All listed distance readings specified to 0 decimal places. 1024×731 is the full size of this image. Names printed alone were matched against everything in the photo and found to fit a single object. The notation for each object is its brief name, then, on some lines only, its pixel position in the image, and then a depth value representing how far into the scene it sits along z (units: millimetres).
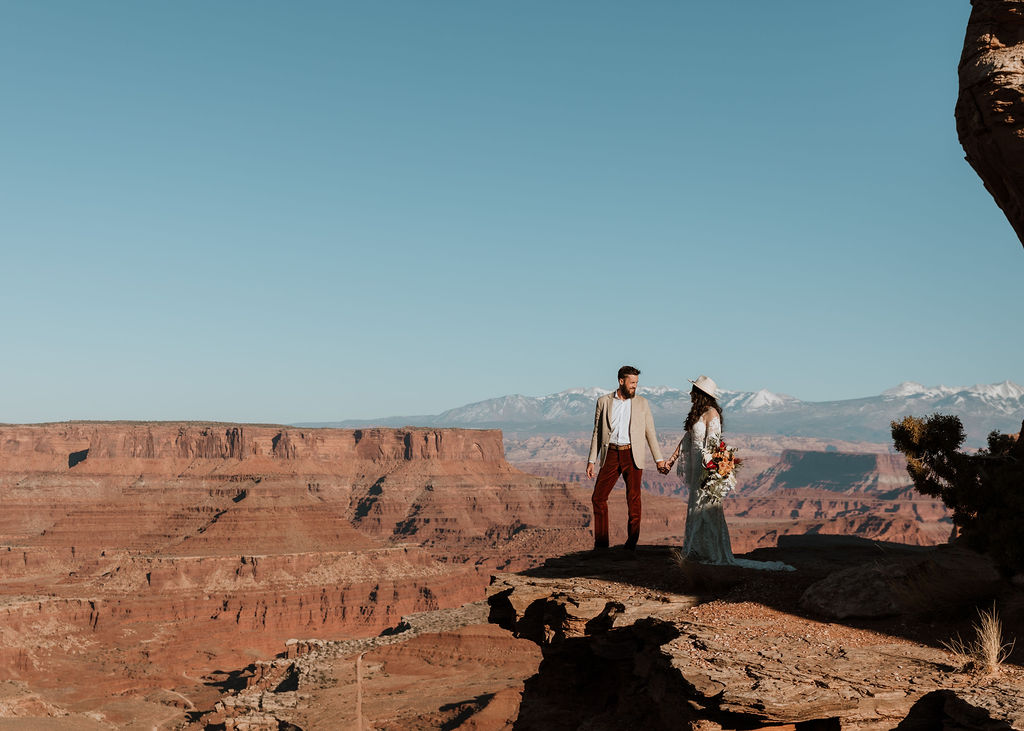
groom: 12734
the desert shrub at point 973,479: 8828
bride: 11805
